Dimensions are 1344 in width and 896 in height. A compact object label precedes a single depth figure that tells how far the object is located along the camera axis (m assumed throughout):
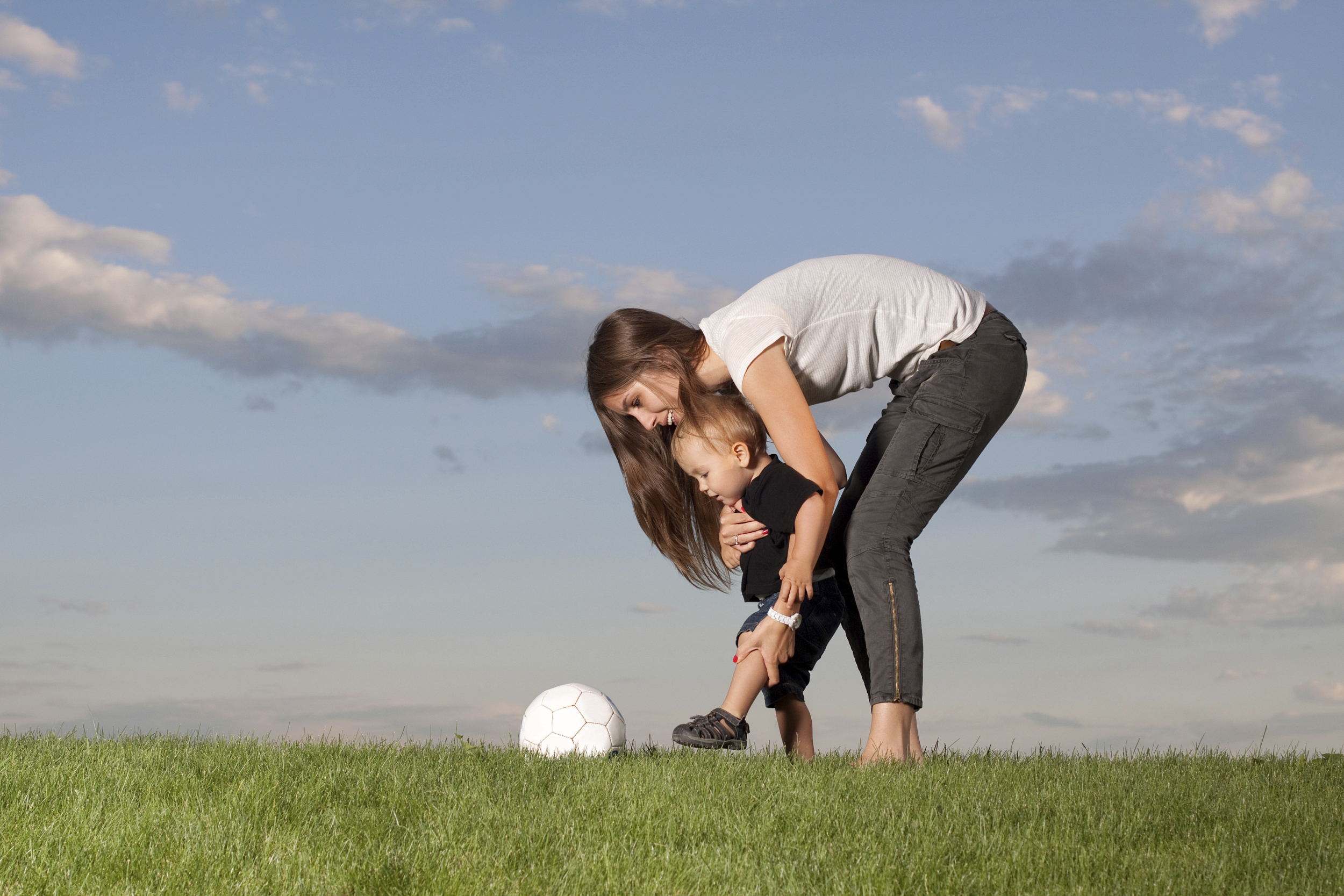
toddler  5.46
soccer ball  6.07
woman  5.22
